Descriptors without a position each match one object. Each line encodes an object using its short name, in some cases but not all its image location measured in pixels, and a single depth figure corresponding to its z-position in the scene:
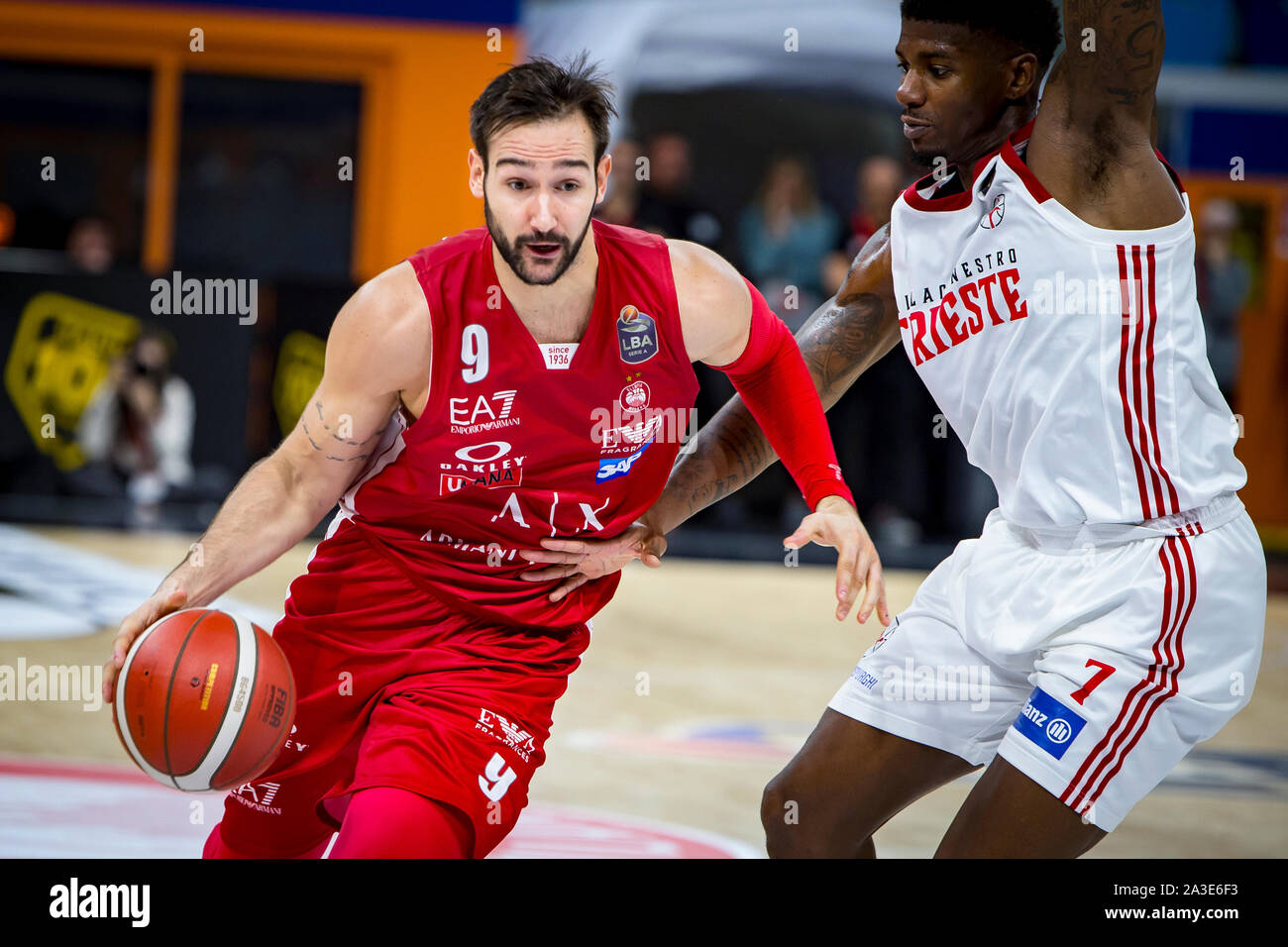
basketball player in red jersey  3.12
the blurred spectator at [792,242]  10.78
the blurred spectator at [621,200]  9.77
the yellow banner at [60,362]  10.02
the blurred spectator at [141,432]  10.12
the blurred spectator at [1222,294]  12.16
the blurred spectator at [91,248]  10.99
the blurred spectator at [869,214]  9.61
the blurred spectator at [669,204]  10.08
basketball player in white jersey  2.87
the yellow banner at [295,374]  10.45
